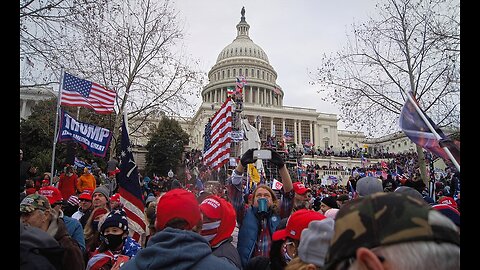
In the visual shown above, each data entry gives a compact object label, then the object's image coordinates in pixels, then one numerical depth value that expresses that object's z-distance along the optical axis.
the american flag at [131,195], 3.84
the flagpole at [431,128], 2.04
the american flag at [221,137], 9.20
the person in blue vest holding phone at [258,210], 3.37
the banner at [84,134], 7.84
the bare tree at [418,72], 12.85
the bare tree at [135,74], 15.44
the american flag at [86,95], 8.83
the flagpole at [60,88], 8.54
